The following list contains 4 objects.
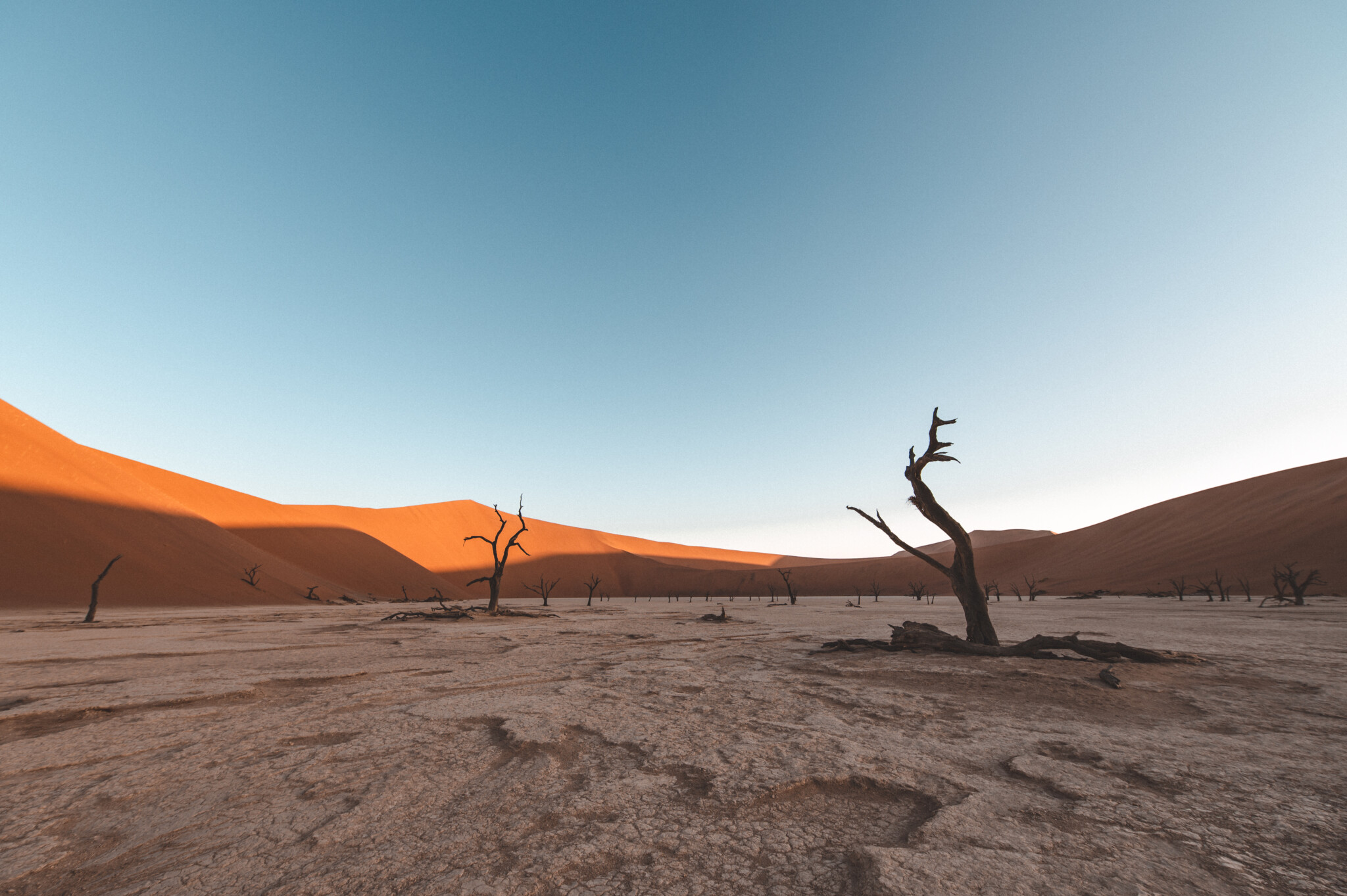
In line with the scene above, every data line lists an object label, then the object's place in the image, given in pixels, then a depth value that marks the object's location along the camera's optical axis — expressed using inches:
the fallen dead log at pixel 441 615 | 579.8
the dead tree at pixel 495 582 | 642.2
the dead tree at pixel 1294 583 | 689.6
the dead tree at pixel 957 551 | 275.3
